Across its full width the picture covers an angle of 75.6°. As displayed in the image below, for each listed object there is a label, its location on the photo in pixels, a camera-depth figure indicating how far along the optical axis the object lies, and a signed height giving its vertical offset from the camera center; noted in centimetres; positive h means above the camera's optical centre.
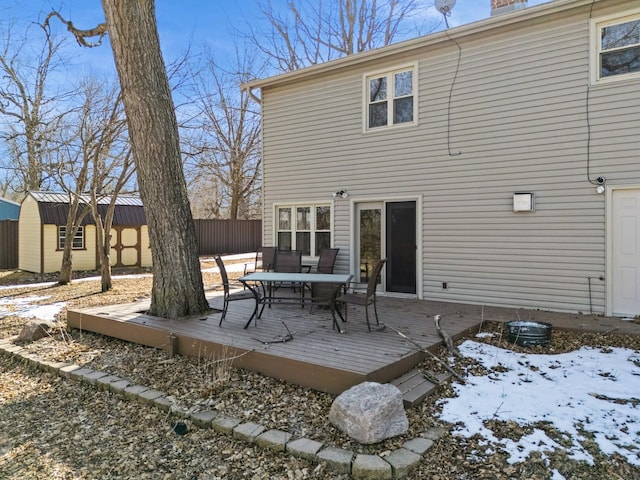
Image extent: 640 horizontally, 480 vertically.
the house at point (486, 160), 584 +125
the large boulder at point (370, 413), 286 -128
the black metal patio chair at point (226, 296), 536 -82
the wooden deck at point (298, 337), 373 -117
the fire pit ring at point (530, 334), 471 -116
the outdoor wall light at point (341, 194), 821 +81
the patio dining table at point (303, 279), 510 -60
